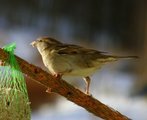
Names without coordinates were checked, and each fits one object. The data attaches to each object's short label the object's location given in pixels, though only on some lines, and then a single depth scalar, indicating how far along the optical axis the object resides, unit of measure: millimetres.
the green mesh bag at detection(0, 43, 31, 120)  5680
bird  7176
